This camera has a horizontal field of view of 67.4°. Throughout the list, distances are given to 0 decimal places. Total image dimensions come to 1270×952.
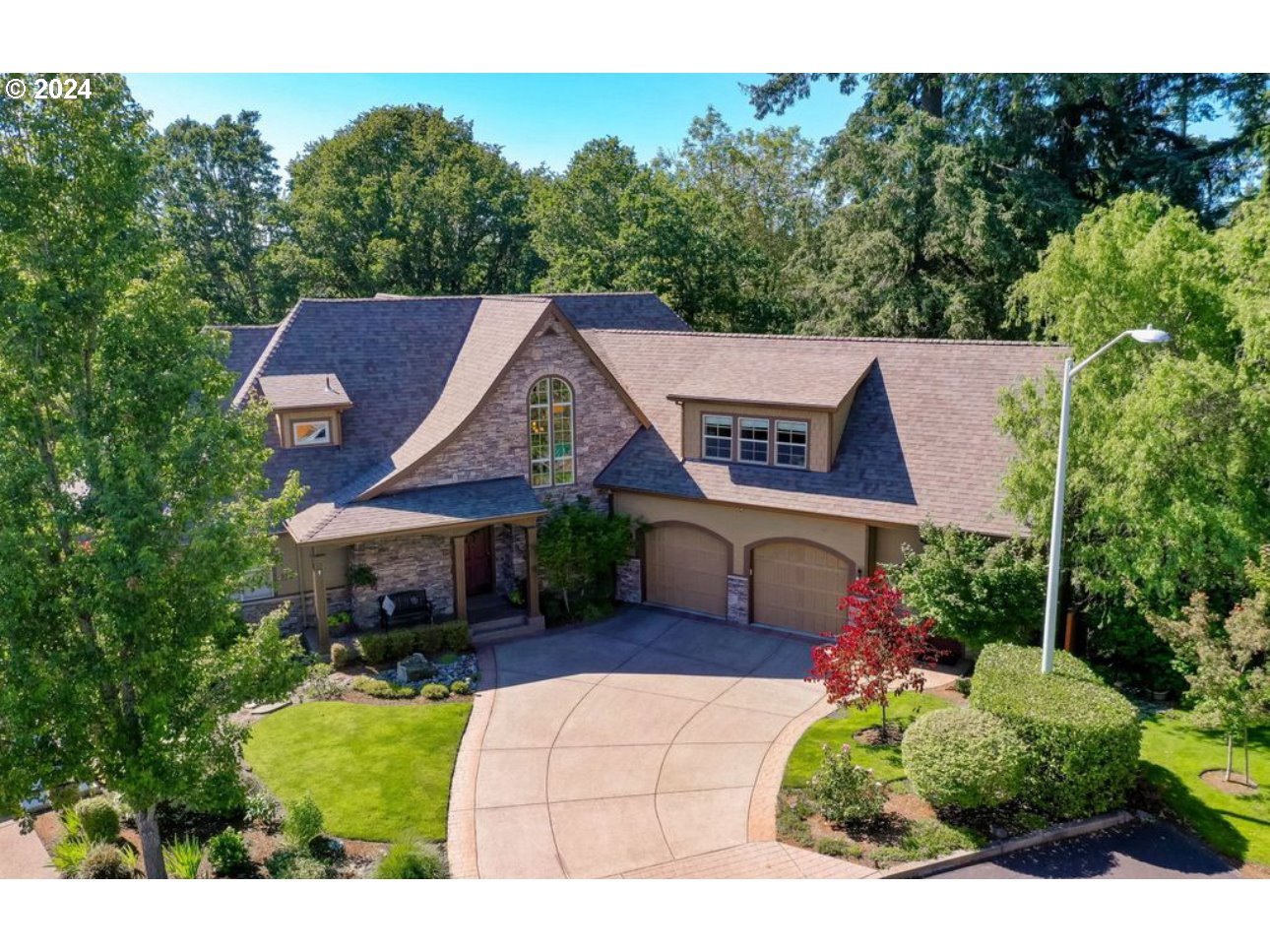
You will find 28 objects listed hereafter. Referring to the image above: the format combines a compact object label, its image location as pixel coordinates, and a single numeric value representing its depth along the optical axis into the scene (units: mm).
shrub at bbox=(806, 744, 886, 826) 13742
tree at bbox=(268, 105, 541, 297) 44125
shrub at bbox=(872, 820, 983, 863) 12961
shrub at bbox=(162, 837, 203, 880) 12531
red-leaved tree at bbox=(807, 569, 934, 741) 15758
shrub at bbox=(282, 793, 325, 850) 13312
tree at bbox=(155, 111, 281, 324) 48438
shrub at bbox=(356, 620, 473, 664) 20281
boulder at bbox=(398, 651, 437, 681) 19609
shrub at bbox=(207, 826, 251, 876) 12766
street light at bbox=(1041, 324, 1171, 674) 14266
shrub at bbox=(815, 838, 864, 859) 13070
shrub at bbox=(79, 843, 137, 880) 12680
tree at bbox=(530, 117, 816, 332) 37812
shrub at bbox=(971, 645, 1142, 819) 13625
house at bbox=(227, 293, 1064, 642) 20891
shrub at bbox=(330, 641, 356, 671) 20094
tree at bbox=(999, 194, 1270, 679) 15125
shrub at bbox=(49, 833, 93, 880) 12836
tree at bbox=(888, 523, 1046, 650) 17766
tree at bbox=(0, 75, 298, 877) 10211
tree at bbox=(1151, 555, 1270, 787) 13867
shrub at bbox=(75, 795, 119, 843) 13336
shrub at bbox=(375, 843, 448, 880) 12648
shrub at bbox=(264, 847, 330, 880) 12711
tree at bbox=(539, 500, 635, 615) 22734
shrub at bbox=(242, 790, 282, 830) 14094
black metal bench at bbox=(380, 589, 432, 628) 21750
